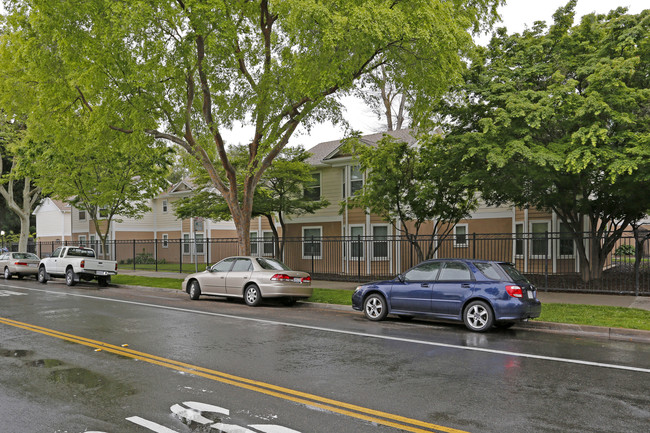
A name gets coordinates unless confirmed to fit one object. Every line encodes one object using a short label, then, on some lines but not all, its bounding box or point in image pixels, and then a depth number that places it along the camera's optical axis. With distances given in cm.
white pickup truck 2156
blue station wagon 1008
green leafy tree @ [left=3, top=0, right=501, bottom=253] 1445
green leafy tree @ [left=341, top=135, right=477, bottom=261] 1811
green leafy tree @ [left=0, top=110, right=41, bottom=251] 2643
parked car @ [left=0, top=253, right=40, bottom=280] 2555
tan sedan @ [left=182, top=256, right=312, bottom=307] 1456
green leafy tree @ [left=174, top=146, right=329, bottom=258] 2336
